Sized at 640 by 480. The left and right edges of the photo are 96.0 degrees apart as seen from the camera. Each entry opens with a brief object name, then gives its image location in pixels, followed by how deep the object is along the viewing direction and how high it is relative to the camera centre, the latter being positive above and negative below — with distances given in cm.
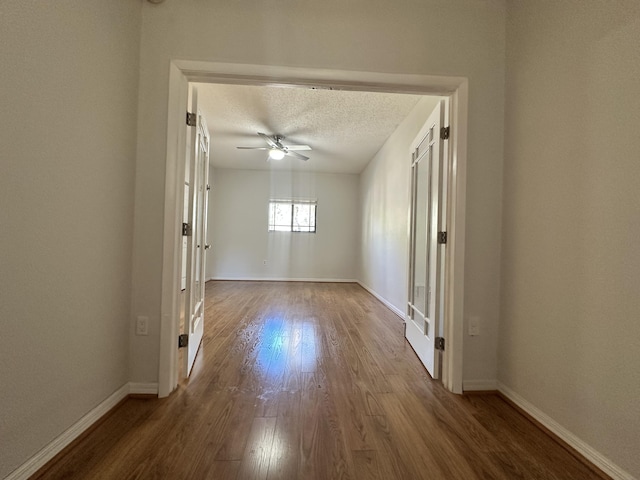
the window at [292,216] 740 +64
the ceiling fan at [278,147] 451 +154
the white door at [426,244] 199 +1
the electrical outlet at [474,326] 183 -50
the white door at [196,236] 190 +2
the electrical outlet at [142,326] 170 -53
